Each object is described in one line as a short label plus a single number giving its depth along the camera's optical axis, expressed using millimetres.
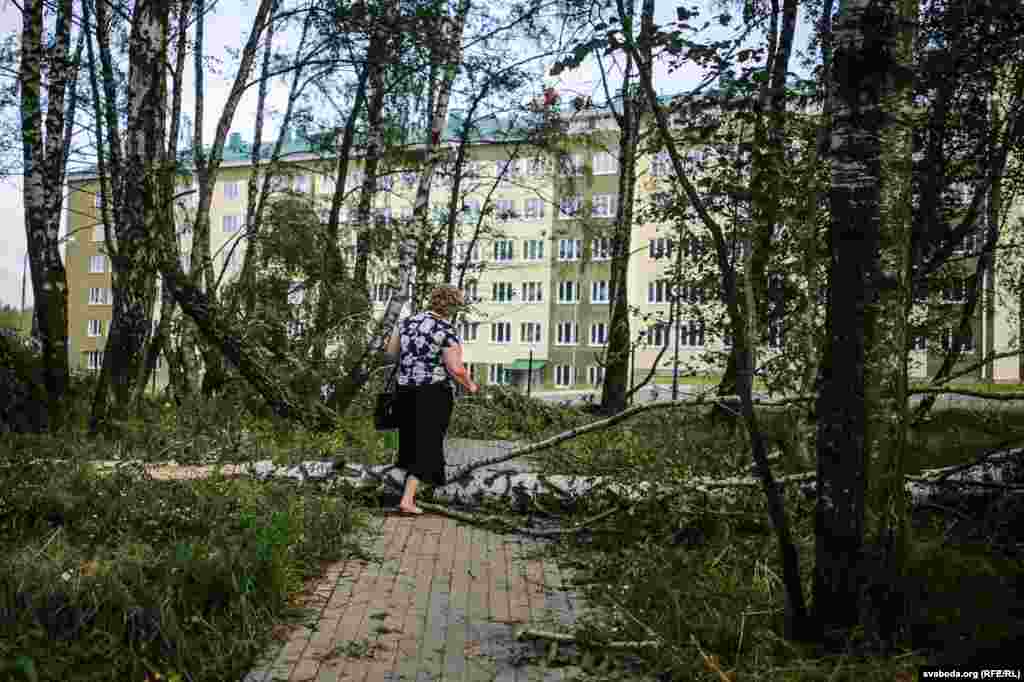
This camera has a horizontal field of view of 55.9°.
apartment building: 16852
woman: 8070
